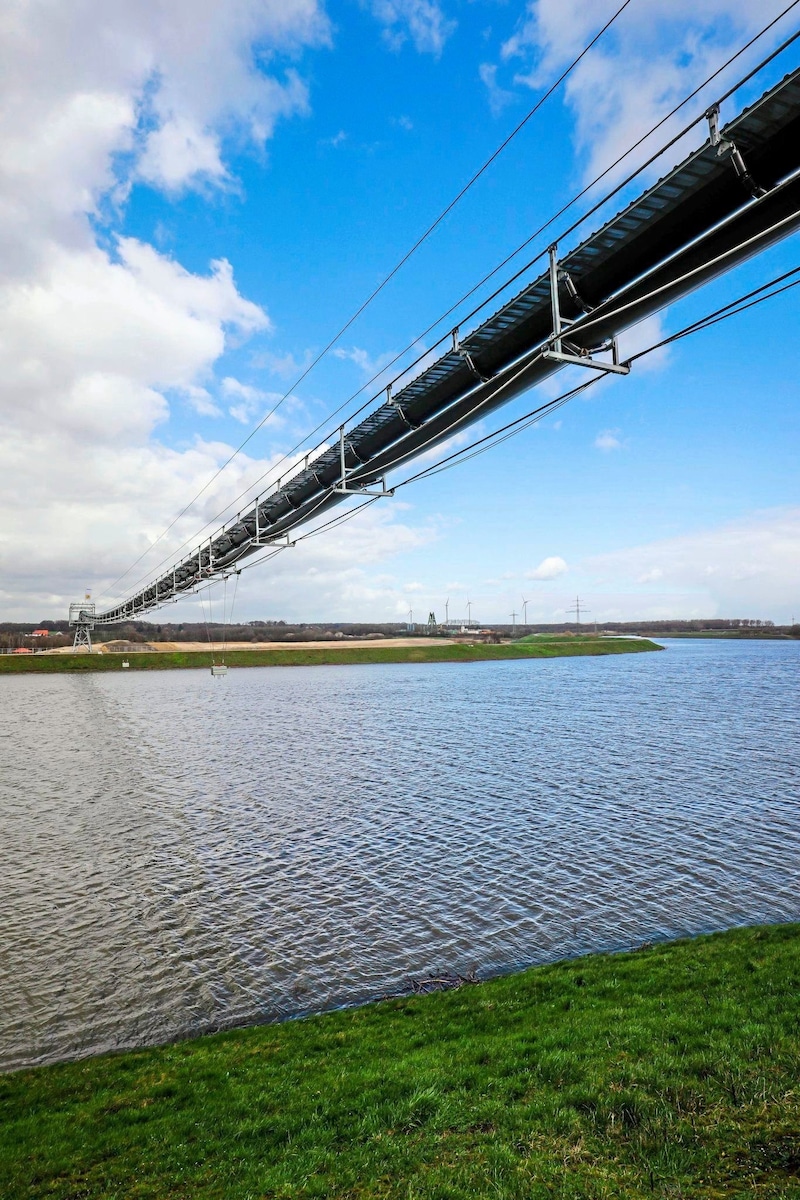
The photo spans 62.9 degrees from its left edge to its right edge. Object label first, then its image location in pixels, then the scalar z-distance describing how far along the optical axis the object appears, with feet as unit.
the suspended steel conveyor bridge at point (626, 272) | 28.48
